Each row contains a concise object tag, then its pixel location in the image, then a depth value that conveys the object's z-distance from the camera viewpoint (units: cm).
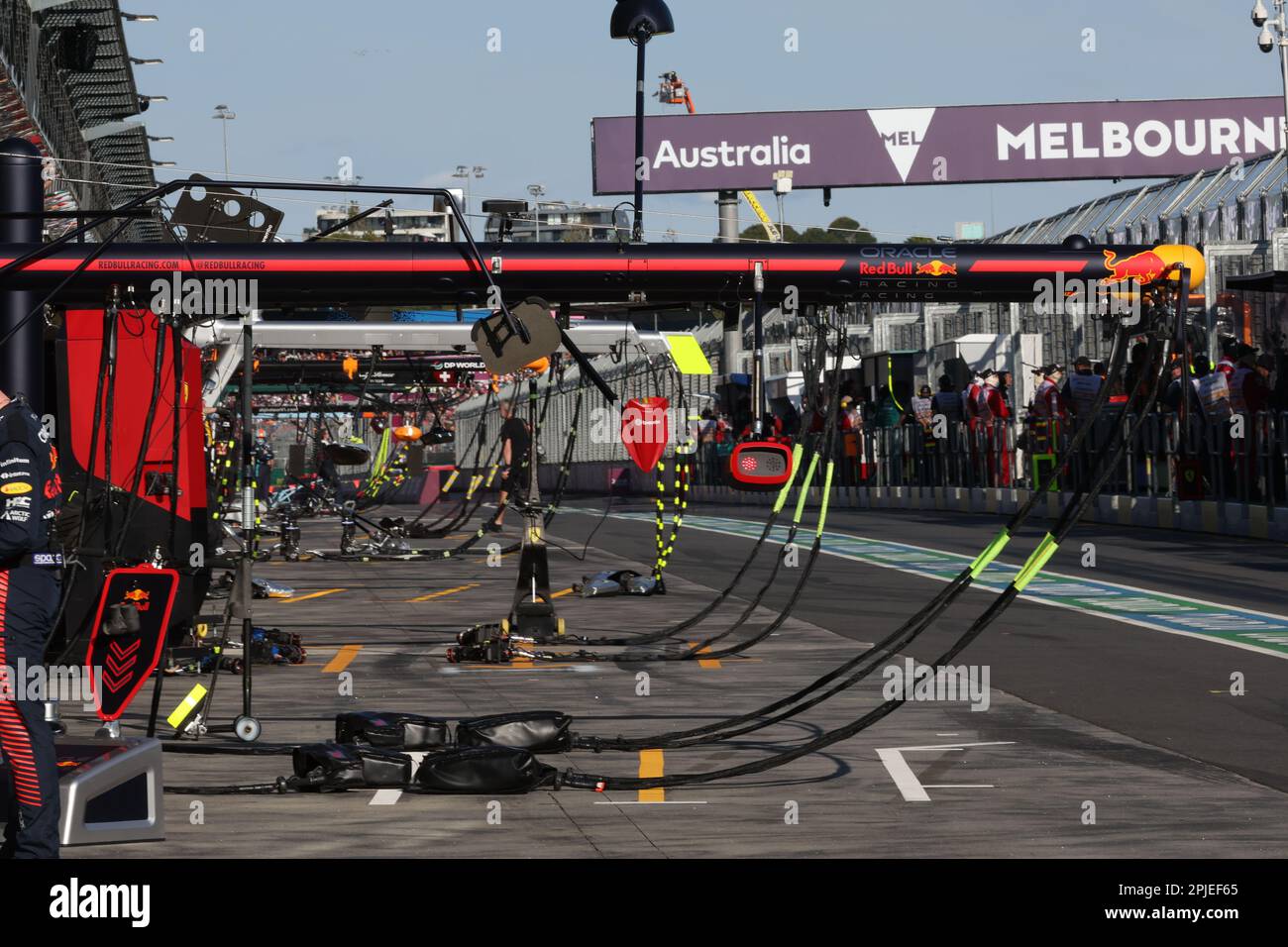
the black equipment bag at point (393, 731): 1978
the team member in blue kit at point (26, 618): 1441
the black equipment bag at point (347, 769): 1827
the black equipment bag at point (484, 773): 1819
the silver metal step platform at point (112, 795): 1516
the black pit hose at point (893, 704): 1673
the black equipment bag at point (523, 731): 1977
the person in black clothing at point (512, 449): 4830
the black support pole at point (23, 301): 2155
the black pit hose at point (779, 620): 2212
